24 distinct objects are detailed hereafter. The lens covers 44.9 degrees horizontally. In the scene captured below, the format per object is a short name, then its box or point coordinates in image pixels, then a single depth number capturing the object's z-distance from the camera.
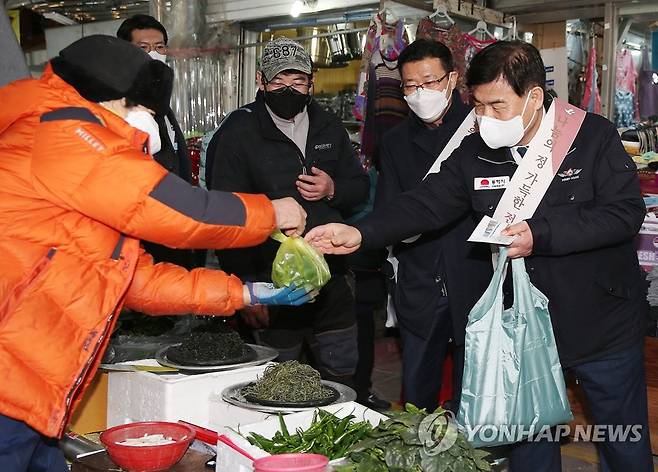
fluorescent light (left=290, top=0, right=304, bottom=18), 6.73
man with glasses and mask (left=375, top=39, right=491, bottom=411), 3.44
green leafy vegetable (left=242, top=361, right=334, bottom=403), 2.50
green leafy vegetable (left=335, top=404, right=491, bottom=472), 1.92
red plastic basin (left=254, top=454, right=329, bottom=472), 1.96
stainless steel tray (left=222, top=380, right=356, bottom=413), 2.44
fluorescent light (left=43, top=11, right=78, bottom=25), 7.14
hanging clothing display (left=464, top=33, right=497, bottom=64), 5.55
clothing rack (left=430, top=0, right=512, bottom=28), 5.59
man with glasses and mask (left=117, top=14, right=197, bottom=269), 3.56
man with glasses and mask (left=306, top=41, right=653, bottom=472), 2.71
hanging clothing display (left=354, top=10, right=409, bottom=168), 4.88
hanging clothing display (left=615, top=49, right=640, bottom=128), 6.77
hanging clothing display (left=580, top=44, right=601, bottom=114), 6.45
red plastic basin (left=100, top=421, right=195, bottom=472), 2.24
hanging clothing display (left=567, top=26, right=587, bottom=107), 6.97
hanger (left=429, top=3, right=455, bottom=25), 5.44
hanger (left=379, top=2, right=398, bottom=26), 5.09
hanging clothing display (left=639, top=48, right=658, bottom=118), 6.83
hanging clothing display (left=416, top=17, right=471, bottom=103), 5.27
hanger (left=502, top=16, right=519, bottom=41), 6.46
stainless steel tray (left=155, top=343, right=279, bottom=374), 2.76
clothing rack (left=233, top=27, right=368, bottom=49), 6.42
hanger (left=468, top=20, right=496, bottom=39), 5.95
